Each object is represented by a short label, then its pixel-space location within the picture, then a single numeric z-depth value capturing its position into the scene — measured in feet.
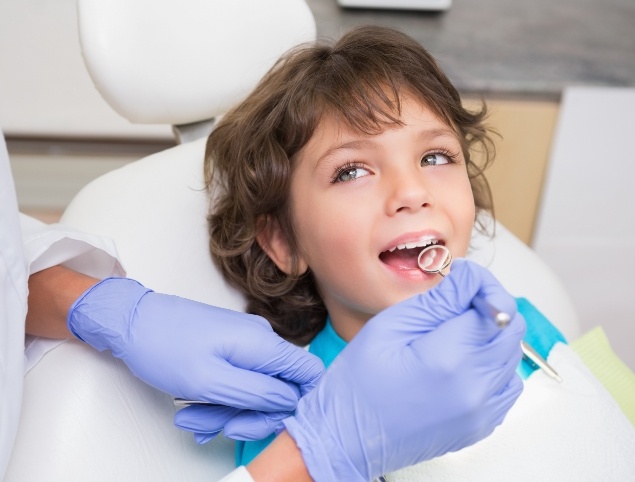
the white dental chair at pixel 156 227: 2.78
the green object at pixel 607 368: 3.91
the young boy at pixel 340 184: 3.14
